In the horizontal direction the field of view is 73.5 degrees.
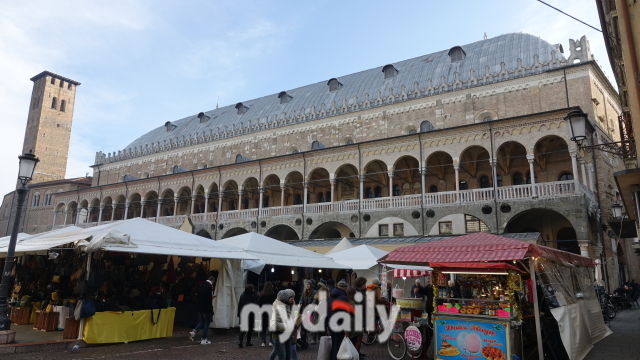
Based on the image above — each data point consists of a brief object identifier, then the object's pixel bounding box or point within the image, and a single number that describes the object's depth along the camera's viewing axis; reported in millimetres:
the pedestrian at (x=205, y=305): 9977
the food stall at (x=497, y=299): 7312
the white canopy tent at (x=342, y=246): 17672
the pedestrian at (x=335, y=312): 6445
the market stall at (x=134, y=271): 9141
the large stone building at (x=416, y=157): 20750
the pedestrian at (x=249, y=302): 9969
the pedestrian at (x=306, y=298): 9789
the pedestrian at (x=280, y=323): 6488
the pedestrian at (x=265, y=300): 9527
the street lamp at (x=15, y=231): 9008
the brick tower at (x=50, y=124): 53844
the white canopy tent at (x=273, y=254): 12500
